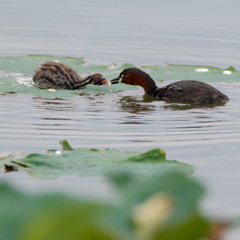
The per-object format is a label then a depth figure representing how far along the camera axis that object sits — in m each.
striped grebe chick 16.39
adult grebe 15.11
